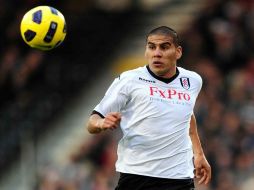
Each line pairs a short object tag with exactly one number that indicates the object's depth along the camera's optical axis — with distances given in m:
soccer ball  19.37
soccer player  16.77
